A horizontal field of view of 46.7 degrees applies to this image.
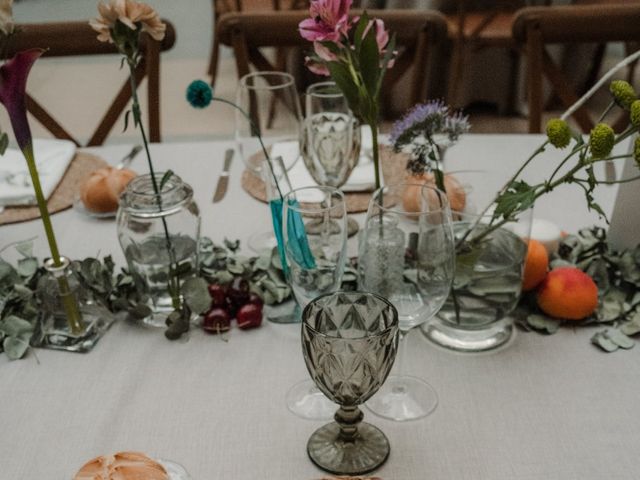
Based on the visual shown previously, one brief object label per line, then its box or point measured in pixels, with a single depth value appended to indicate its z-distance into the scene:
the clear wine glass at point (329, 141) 0.97
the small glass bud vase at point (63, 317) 0.80
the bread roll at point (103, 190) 1.04
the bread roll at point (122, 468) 0.57
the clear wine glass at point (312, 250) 0.72
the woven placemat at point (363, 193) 1.08
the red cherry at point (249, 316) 0.82
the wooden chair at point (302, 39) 1.45
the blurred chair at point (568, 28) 1.42
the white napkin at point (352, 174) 1.07
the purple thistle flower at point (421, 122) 0.77
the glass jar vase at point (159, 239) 0.82
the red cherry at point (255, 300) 0.84
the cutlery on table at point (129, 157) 1.20
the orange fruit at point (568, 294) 0.80
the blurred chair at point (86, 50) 1.50
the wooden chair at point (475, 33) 2.61
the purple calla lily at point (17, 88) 0.68
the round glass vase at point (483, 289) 0.79
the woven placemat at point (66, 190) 1.05
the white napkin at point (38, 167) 1.08
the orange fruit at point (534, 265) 0.81
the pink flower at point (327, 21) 0.71
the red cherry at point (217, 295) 0.84
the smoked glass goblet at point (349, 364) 0.59
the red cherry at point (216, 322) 0.82
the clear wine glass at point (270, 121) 1.03
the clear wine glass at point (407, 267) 0.69
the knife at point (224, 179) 1.12
